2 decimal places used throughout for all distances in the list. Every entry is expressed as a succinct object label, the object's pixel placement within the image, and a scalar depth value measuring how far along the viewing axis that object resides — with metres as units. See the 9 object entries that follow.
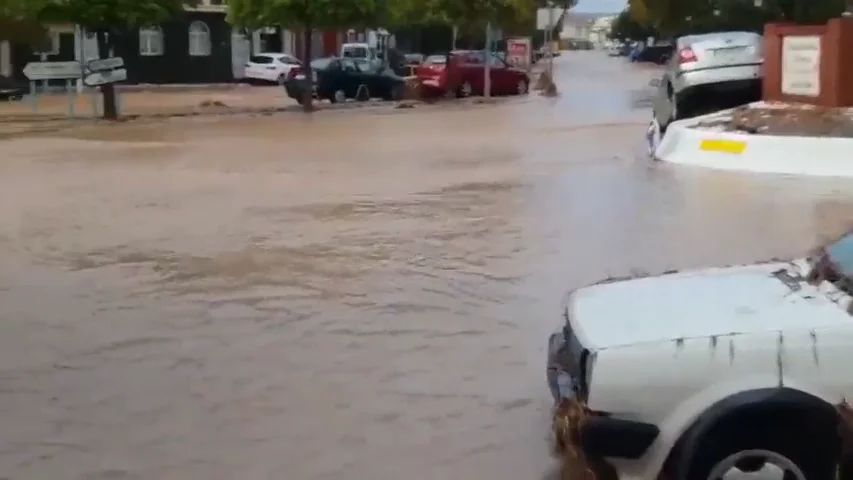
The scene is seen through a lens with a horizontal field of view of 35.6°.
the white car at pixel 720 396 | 4.45
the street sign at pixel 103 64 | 30.80
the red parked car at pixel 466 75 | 40.41
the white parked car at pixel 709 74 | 20.52
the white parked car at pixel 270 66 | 52.34
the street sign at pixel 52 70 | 32.75
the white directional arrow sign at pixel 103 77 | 31.08
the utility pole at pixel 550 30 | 46.18
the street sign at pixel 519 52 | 53.91
